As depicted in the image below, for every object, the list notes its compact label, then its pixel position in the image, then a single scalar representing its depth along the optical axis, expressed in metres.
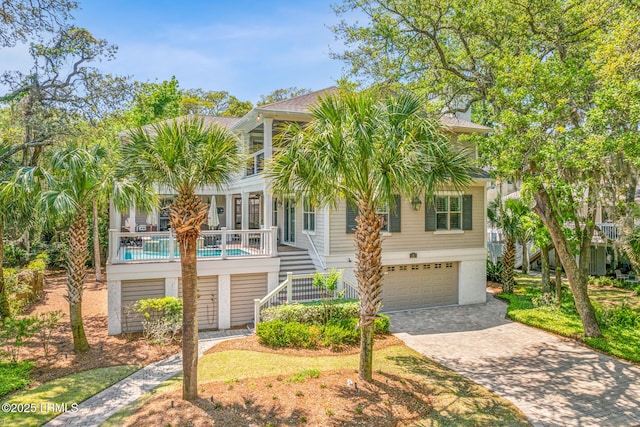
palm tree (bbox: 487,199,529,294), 17.53
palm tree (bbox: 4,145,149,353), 9.03
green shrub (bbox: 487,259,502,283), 20.58
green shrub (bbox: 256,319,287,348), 10.42
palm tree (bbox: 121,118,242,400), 7.01
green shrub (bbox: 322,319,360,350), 10.53
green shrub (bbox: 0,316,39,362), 9.48
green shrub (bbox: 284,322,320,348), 10.43
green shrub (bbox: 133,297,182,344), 11.17
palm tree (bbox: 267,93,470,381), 7.36
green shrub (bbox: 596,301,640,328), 12.48
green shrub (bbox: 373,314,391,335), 11.69
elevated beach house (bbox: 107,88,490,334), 12.32
